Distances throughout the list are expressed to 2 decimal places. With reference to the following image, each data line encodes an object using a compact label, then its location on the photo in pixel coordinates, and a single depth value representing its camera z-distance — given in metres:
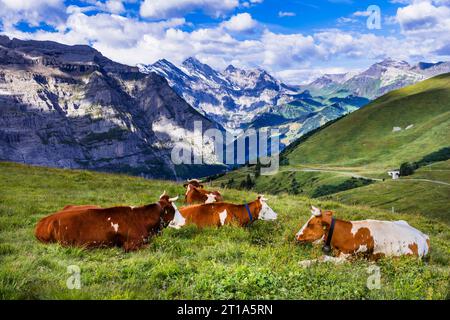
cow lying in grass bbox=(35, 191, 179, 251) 11.79
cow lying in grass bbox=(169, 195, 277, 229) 15.54
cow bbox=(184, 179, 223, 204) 22.08
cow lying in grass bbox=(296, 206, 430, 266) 12.64
